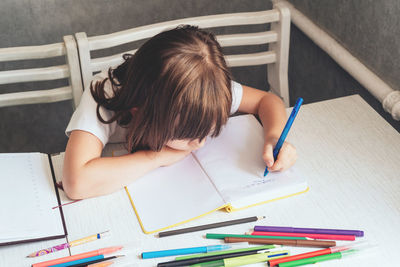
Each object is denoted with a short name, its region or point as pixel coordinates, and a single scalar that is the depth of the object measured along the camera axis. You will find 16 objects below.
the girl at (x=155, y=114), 0.96
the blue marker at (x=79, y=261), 0.87
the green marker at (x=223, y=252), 0.89
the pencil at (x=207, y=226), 0.93
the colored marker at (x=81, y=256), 0.88
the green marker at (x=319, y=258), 0.87
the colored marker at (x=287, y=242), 0.90
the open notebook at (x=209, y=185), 0.97
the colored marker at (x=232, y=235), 0.92
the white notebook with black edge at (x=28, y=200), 0.91
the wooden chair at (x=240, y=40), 1.31
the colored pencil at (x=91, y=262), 0.87
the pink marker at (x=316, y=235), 0.92
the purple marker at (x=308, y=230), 0.92
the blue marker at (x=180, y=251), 0.89
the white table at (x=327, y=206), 0.91
